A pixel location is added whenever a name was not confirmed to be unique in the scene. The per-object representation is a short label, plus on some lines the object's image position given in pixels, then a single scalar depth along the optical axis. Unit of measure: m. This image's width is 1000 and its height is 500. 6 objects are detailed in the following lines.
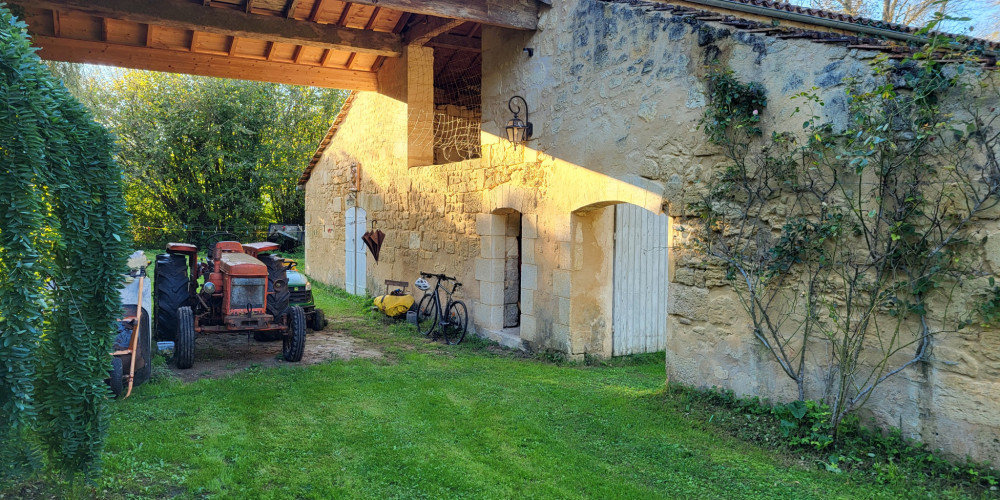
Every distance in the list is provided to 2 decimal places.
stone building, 4.23
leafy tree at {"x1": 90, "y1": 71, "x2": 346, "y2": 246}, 17.36
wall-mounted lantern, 7.15
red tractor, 6.14
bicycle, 8.10
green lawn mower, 8.08
